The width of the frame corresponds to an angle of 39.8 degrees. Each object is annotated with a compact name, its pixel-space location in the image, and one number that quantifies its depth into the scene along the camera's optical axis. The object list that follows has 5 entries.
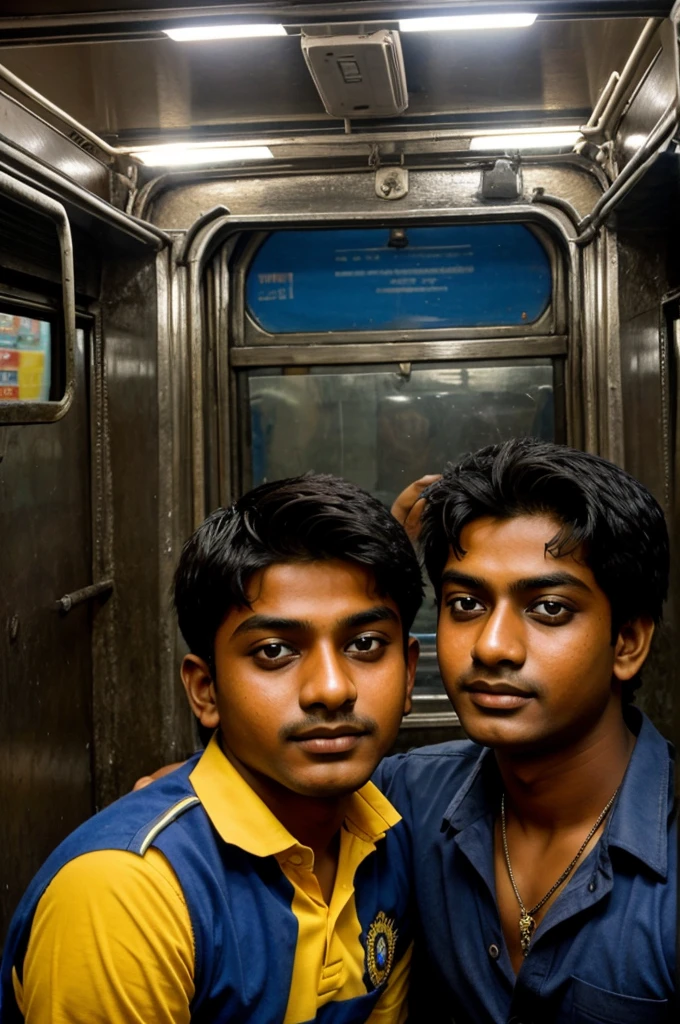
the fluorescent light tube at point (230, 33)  2.72
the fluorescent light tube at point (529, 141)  3.61
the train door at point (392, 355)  3.86
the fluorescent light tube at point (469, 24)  2.47
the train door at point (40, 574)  2.98
